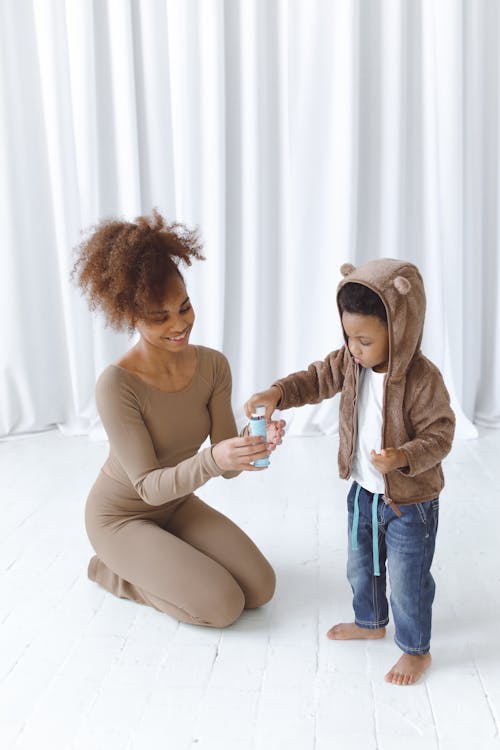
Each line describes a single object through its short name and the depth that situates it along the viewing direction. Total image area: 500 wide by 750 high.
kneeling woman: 1.91
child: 1.65
